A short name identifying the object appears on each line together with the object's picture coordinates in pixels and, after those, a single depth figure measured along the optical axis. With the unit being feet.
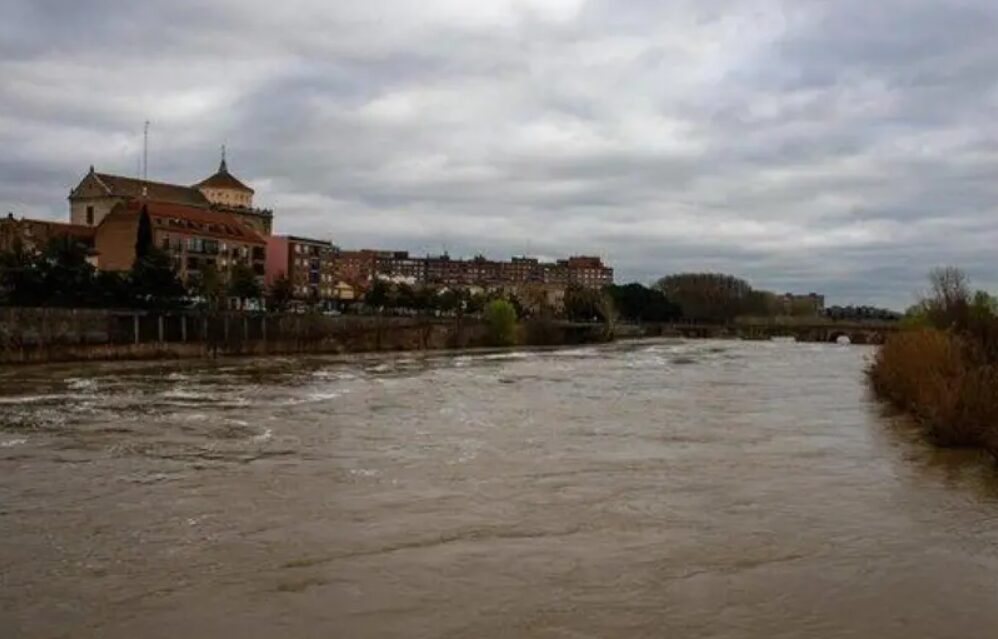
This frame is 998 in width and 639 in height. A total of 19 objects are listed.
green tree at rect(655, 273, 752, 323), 638.53
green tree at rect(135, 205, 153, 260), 314.47
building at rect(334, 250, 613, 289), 558.97
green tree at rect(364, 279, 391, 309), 382.01
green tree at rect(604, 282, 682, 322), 569.64
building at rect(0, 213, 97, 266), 296.92
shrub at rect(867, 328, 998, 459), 73.26
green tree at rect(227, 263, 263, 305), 316.60
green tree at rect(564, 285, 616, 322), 518.74
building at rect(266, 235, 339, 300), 440.86
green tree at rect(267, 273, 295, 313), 320.09
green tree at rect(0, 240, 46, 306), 217.15
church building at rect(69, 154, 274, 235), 385.91
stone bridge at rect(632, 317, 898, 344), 514.68
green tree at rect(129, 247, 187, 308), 235.81
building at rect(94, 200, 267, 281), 329.31
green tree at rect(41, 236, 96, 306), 222.28
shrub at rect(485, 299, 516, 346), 334.65
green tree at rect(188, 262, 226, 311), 301.63
